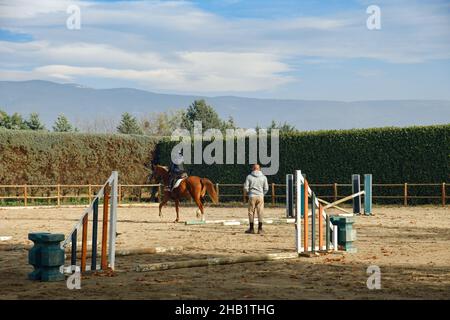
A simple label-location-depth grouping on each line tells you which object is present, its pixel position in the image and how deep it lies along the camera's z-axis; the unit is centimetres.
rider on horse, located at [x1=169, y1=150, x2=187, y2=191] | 2245
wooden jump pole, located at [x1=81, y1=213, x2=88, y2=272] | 1038
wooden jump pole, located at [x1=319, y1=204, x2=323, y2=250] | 1317
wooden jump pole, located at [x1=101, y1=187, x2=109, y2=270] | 1060
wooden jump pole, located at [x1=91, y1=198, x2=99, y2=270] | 1047
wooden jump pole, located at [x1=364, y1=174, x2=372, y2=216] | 2520
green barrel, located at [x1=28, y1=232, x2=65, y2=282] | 991
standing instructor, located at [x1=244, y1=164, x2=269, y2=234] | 1714
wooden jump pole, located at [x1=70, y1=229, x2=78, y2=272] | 1034
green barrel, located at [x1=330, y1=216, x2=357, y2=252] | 1352
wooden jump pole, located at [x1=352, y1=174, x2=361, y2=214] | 2534
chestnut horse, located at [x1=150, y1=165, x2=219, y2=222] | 2197
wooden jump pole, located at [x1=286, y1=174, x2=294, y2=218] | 2302
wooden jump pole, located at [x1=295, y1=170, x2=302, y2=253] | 1295
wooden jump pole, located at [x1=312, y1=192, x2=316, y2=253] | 1299
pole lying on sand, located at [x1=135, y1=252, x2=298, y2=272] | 1082
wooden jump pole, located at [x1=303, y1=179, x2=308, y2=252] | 1291
